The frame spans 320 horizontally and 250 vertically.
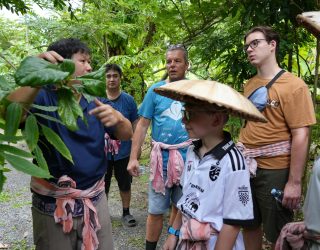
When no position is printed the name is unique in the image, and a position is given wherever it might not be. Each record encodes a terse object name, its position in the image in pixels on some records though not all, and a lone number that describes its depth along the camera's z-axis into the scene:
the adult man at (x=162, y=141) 3.09
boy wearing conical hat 1.74
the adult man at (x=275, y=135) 2.53
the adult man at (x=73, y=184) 2.02
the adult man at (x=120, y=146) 4.13
